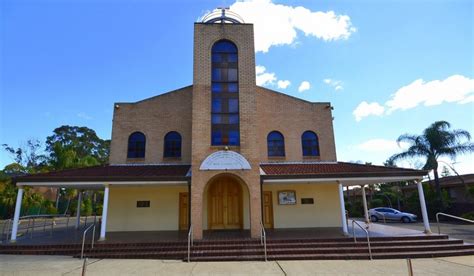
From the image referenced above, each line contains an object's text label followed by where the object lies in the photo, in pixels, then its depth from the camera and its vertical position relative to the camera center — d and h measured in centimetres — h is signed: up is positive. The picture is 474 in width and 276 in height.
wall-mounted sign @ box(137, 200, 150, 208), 1416 +0
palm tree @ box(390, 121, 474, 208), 2447 +471
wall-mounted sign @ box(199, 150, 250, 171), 1160 +169
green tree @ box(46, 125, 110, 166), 5244 +1253
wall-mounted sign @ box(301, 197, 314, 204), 1444 +2
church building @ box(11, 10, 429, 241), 1176 +214
